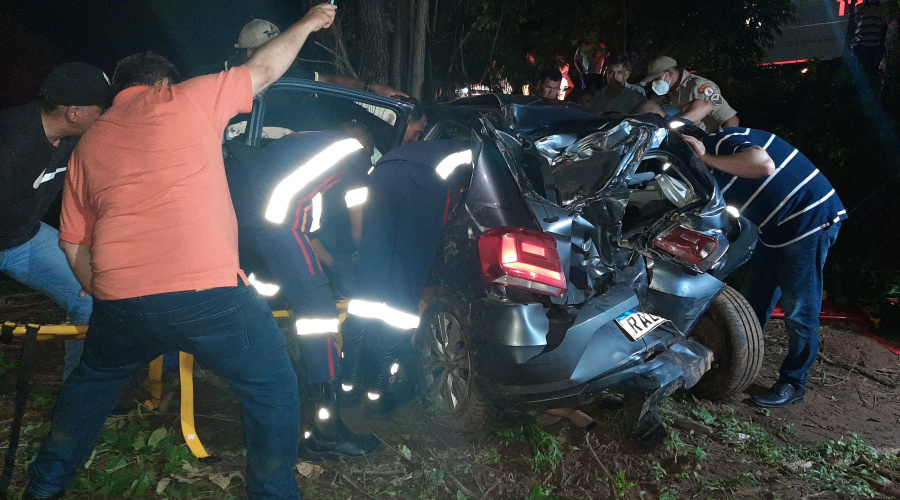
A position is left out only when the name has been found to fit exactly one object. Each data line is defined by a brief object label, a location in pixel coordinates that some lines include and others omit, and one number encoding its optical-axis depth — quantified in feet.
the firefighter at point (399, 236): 9.73
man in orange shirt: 6.54
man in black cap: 9.14
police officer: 15.93
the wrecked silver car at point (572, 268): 8.01
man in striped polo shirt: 11.59
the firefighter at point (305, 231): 8.64
